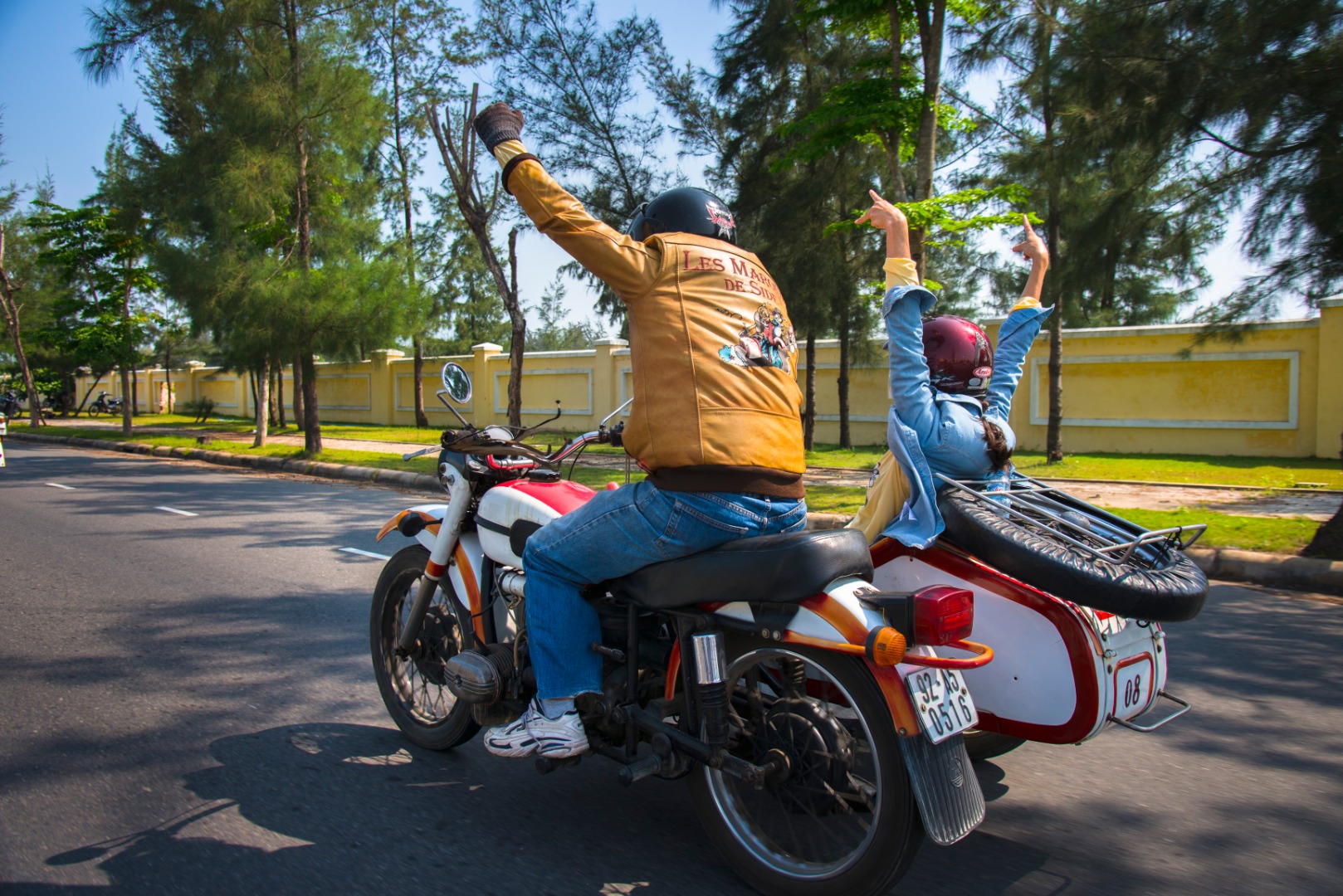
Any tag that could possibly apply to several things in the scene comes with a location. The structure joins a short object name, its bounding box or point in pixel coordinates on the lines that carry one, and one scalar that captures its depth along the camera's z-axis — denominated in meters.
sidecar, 2.51
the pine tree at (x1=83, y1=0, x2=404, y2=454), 17.62
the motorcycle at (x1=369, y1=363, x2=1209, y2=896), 2.22
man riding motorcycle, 2.47
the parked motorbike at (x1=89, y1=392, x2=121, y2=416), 41.62
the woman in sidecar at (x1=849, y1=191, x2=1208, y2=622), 2.52
